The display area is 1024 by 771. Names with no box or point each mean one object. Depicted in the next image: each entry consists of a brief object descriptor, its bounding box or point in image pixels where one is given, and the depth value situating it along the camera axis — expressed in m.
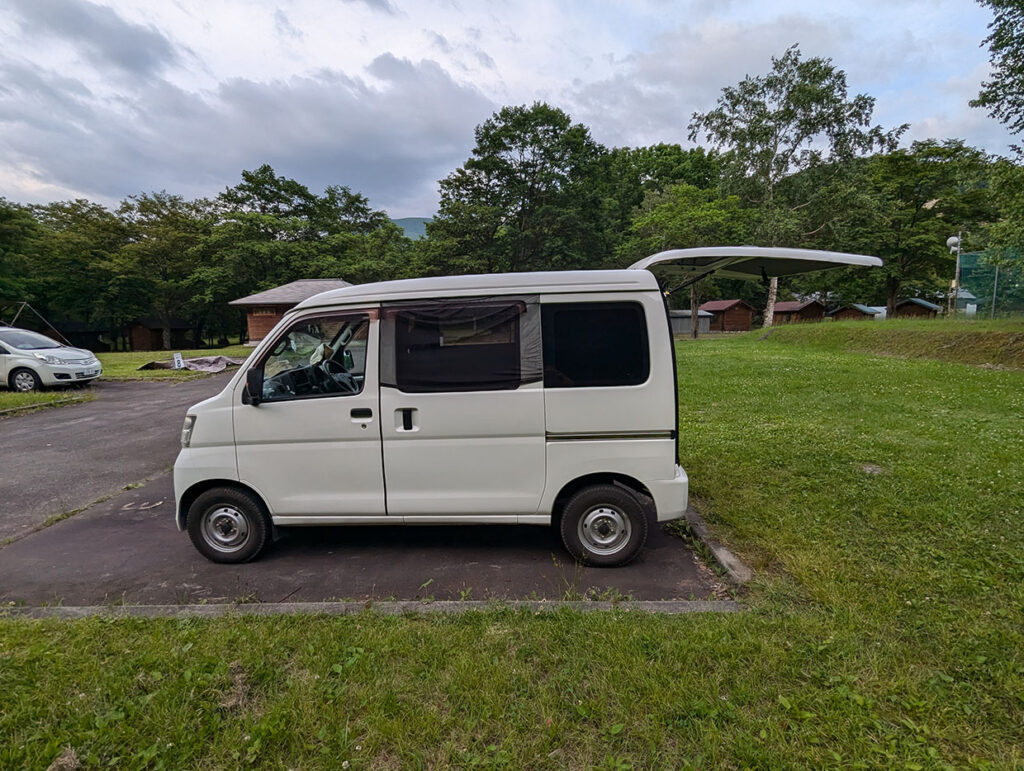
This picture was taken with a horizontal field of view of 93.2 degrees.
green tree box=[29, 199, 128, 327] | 33.53
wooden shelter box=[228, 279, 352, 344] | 25.72
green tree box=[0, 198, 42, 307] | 29.27
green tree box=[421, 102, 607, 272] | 34.06
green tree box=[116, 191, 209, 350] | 35.06
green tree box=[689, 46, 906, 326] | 29.28
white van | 3.51
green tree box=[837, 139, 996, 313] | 31.48
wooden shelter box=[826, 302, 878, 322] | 46.63
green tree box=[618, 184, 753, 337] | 29.44
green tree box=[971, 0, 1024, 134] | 12.04
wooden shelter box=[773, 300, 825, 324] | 50.19
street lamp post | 20.71
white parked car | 12.05
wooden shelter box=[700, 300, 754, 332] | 48.41
